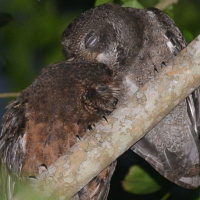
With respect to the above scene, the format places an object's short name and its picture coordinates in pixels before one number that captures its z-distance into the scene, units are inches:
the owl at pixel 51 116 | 291.1
